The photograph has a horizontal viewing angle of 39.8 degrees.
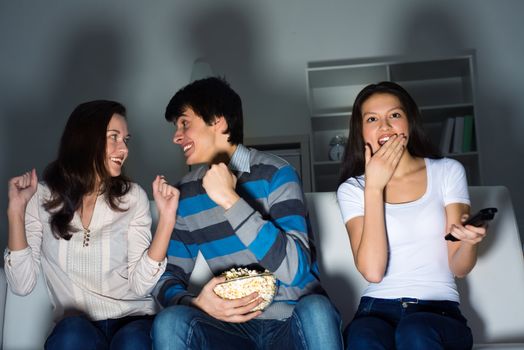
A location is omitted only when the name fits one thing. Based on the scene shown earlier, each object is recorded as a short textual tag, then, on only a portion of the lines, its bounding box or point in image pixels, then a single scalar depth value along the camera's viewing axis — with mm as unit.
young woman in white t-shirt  1733
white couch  2064
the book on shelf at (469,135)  4078
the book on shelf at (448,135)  4121
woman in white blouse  1939
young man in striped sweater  1599
